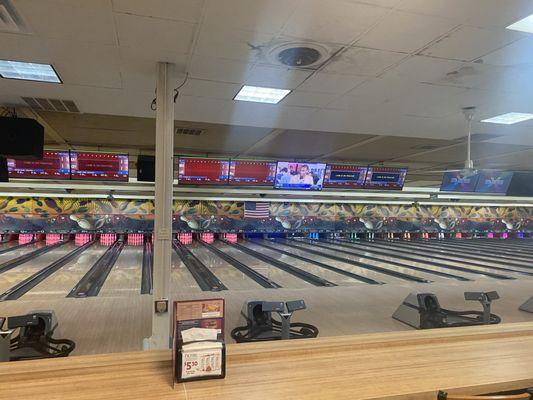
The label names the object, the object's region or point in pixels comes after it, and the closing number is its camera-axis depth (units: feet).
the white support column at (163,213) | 10.78
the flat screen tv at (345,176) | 25.99
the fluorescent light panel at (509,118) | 15.53
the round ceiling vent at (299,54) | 9.04
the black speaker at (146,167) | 21.83
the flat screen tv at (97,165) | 20.45
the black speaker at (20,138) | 14.47
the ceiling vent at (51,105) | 13.73
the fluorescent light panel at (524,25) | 7.74
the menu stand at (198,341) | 4.72
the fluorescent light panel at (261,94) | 12.55
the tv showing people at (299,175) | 24.80
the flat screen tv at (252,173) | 23.57
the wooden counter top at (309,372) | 4.42
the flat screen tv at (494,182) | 27.40
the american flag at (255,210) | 50.16
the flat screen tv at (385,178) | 26.50
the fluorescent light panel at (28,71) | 10.51
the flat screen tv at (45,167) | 20.16
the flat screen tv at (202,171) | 22.29
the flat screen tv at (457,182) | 26.48
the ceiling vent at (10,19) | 7.36
